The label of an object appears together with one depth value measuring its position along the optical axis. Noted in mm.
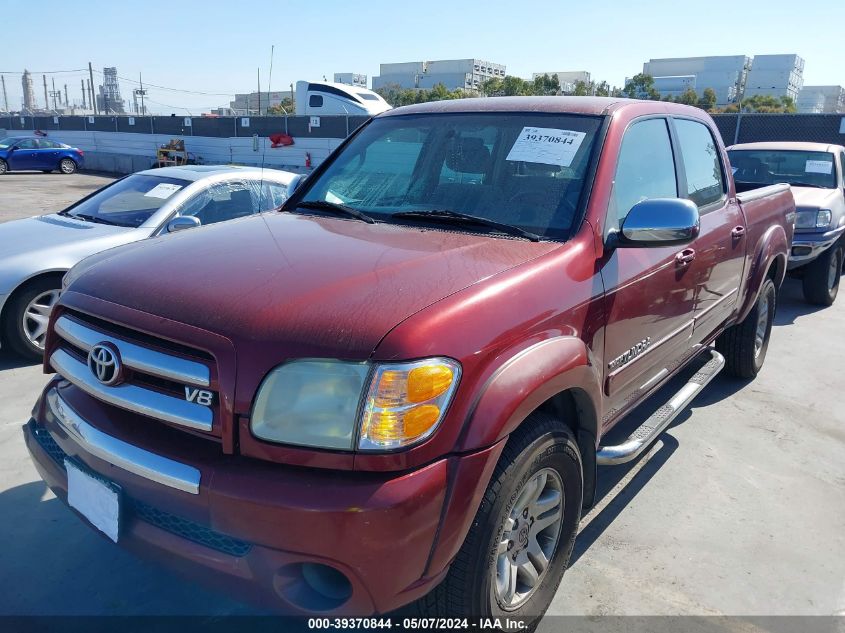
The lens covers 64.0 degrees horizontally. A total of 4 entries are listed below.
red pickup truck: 1858
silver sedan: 5055
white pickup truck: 7270
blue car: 23875
